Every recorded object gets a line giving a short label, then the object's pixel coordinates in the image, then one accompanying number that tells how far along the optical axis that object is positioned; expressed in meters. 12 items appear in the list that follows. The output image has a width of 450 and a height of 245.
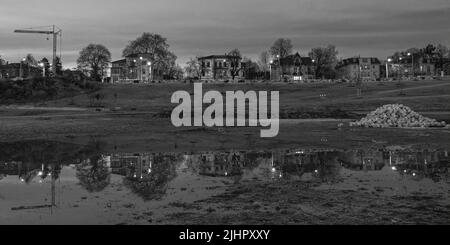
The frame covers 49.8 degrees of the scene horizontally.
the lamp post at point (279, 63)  167.50
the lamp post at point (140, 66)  144.85
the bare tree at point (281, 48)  174.12
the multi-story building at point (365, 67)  194.88
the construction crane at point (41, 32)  152.94
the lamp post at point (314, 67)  175.23
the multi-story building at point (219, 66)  180.29
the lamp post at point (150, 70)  143.43
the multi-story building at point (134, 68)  151.12
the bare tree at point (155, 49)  148.50
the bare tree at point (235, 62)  165.75
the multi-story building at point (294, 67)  173.12
